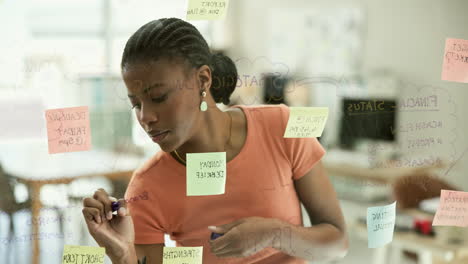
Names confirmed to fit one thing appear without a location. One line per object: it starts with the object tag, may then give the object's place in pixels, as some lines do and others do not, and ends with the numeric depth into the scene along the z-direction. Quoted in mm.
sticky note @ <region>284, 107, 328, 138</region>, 1249
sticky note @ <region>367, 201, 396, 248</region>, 1376
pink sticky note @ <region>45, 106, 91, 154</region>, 1120
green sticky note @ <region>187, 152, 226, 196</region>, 1193
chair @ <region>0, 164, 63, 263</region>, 1120
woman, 1104
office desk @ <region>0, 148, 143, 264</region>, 1126
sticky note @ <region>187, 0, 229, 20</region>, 1167
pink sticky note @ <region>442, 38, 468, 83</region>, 1403
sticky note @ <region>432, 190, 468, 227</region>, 1454
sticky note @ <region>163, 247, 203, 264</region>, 1206
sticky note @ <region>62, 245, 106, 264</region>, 1163
